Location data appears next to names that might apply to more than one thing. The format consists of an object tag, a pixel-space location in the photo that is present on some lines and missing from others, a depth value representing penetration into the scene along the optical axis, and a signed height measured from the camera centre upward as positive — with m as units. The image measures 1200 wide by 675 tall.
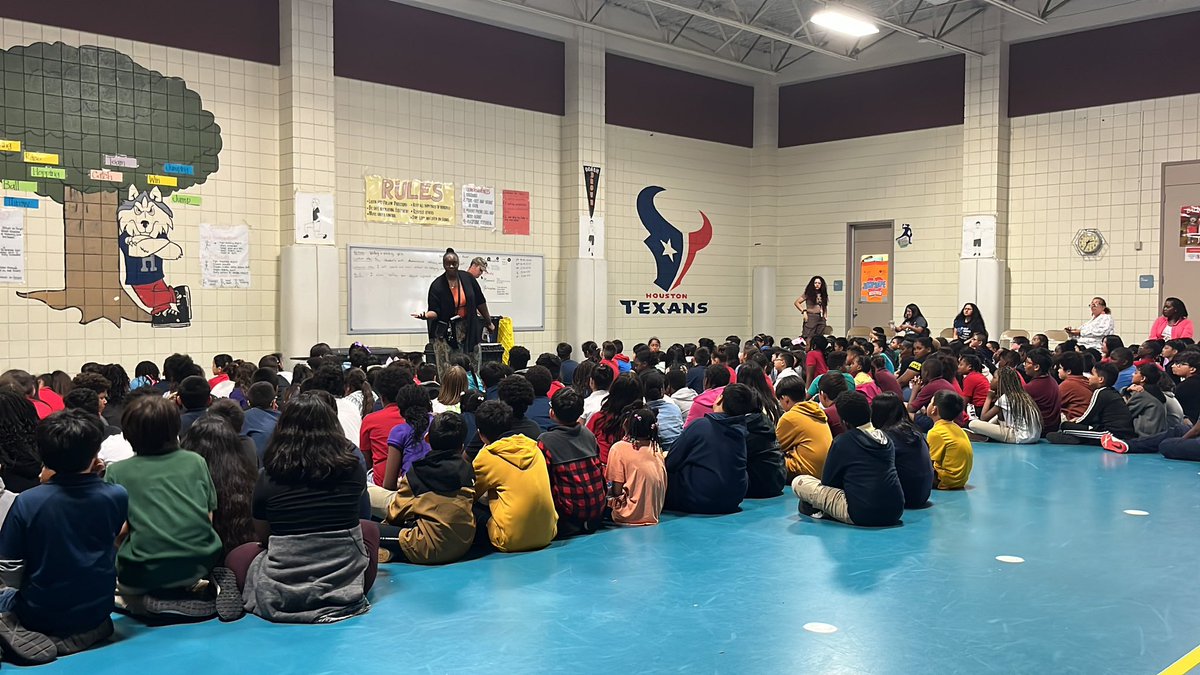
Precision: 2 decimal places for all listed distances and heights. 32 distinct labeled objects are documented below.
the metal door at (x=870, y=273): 16.22 +0.71
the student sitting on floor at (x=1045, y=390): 9.00 -0.70
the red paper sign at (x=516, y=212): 13.97 +1.46
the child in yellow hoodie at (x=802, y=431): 6.55 -0.80
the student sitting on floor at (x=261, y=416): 5.05 -0.57
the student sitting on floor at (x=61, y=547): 3.35 -0.83
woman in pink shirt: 11.66 -0.05
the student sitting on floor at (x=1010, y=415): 8.73 -0.91
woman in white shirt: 12.69 -0.14
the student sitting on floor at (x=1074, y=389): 9.07 -0.69
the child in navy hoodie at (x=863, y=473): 5.47 -0.91
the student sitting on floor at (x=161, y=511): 3.71 -0.78
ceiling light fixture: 12.04 +3.72
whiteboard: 12.41 +0.36
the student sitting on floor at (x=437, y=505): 4.70 -0.95
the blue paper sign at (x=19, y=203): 9.64 +1.06
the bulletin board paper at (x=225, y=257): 11.04 +0.62
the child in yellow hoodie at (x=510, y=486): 4.88 -0.89
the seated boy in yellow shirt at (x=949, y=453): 6.62 -0.95
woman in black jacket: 8.93 +0.00
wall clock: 13.85 +1.05
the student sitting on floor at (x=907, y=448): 5.76 -0.82
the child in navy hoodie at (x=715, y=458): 5.89 -0.89
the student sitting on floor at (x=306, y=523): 3.83 -0.86
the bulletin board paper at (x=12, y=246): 9.63 +0.63
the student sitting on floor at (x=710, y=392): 6.75 -0.56
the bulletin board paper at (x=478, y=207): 13.48 +1.48
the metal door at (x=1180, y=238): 13.06 +1.08
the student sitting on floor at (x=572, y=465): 5.24 -0.83
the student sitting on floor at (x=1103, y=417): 8.48 -0.89
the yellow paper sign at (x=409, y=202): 12.52 +1.46
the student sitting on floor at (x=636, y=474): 5.64 -0.95
